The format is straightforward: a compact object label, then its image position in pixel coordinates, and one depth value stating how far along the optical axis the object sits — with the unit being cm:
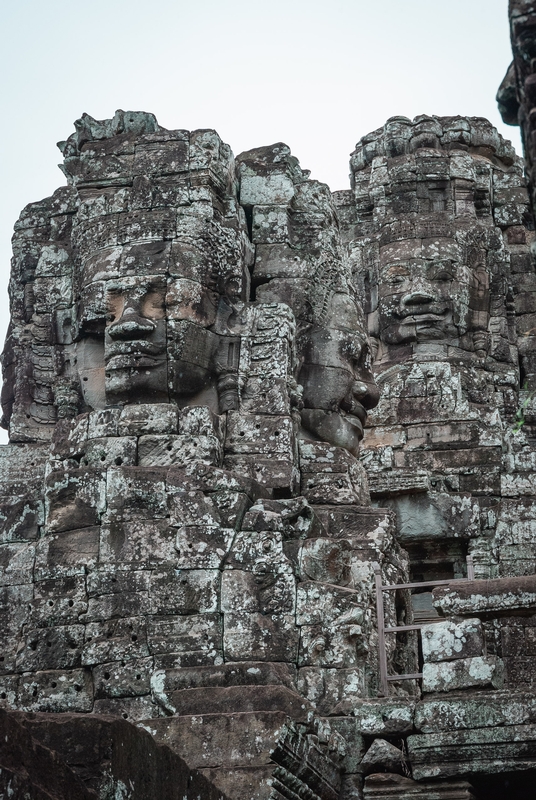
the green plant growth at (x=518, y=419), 2486
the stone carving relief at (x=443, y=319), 2233
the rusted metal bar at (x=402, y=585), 1376
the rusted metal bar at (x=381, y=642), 1429
